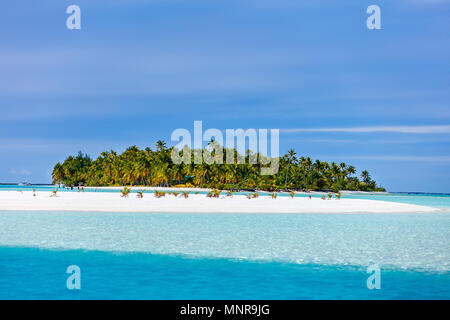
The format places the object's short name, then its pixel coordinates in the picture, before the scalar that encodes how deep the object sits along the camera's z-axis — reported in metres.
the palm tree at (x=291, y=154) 118.08
